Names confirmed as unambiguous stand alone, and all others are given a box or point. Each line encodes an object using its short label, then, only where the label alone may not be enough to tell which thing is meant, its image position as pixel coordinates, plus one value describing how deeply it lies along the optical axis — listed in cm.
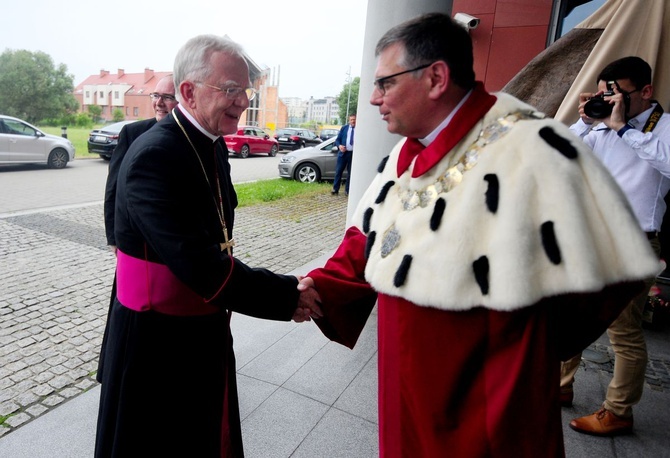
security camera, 607
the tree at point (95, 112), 5178
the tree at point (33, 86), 4012
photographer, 238
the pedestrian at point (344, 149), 1111
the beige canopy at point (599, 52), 326
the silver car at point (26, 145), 1242
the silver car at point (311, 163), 1377
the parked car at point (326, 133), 3117
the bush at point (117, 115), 5320
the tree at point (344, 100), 6552
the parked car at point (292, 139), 2777
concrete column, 376
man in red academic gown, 116
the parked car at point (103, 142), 1641
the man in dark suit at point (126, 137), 313
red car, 2141
